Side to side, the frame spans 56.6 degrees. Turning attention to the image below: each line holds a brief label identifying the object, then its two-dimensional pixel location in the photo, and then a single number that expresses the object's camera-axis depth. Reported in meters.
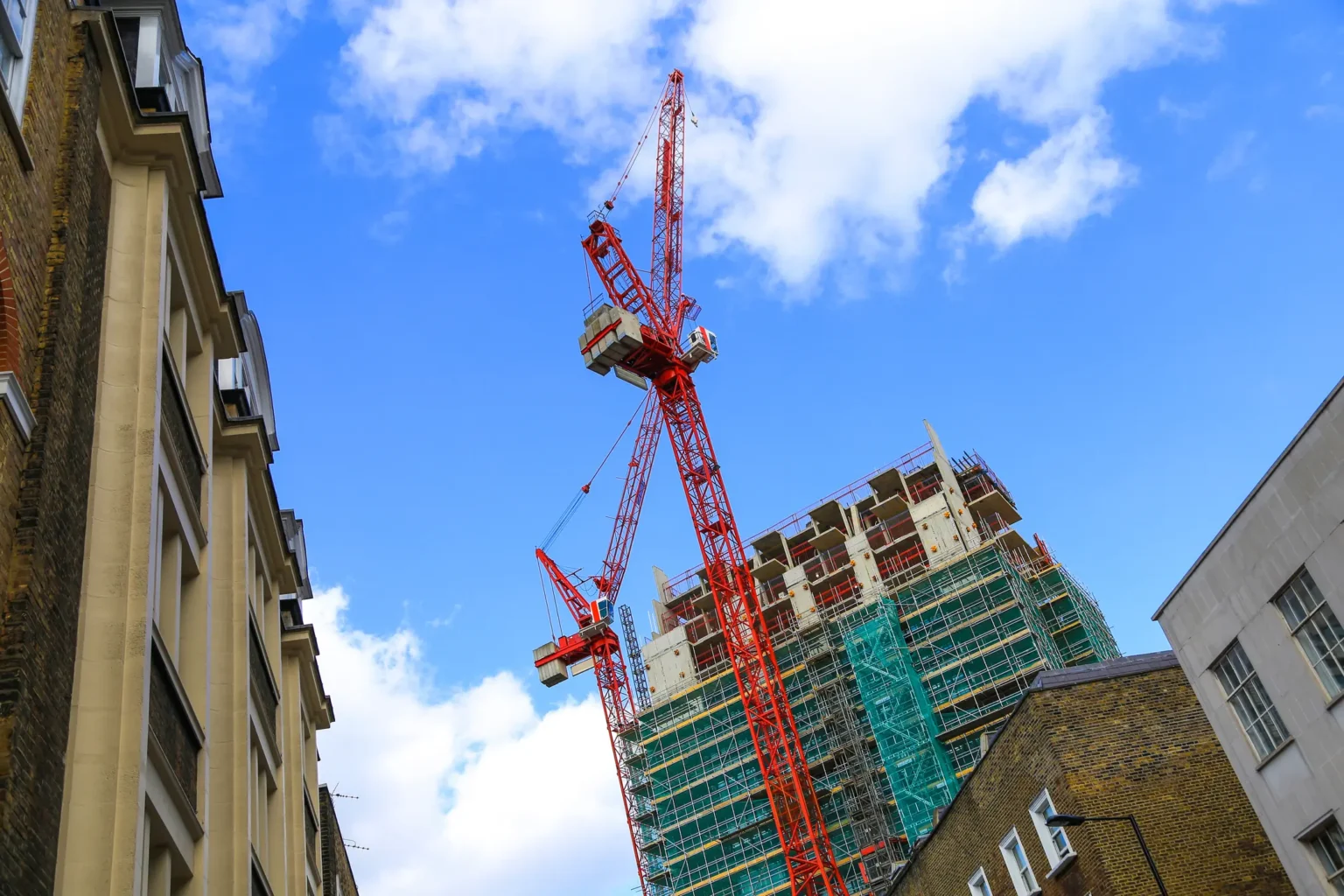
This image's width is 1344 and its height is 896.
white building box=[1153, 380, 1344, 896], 18.05
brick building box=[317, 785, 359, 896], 29.64
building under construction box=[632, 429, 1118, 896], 67.88
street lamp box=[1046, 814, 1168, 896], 20.98
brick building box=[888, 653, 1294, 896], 23.09
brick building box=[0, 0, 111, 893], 9.42
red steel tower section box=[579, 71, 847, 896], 67.88
